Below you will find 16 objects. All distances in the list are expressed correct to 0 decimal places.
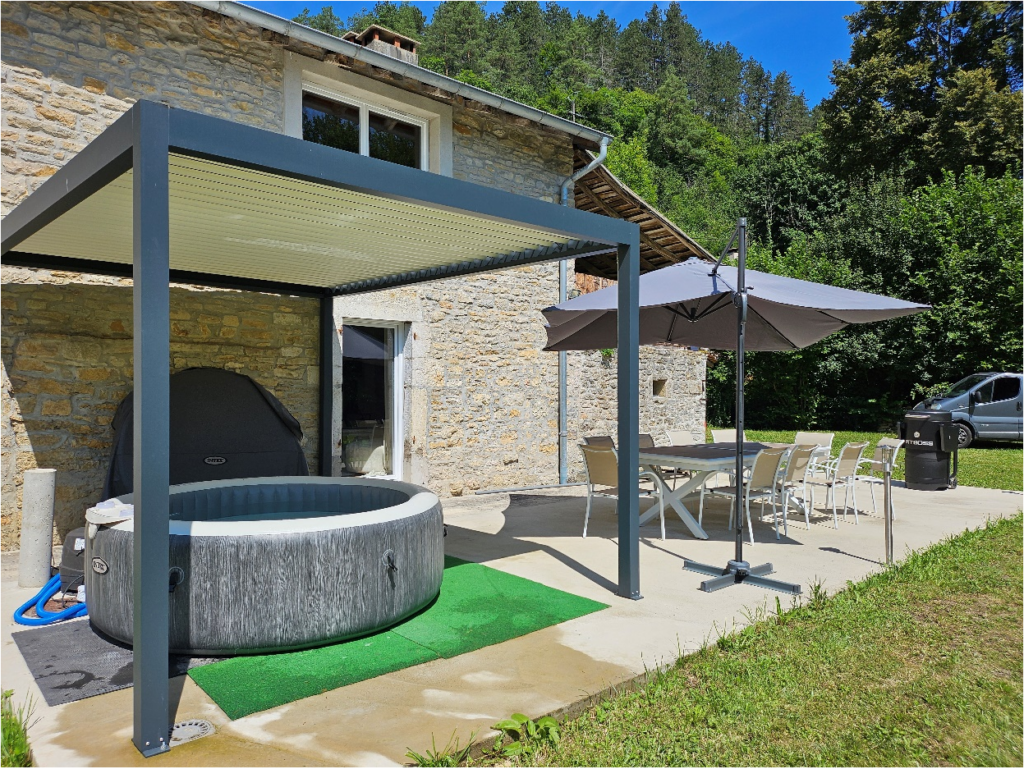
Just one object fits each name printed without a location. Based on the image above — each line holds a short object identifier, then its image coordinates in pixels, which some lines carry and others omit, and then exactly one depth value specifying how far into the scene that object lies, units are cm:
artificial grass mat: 293
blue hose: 372
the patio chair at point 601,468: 565
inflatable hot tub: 323
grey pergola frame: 248
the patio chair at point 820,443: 688
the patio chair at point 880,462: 605
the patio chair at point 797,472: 593
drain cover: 249
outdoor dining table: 574
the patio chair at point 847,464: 621
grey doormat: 291
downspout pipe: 921
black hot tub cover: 564
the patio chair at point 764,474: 546
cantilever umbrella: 465
